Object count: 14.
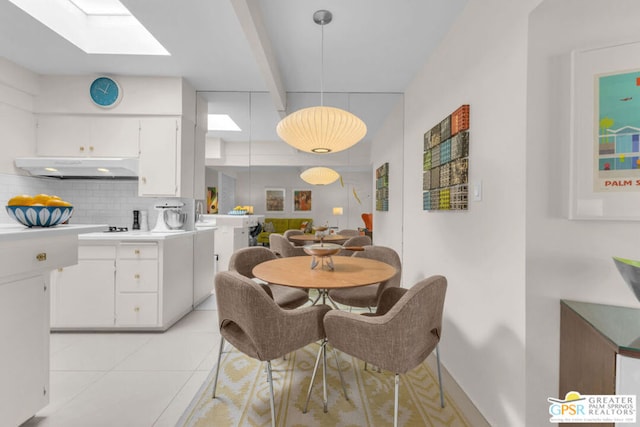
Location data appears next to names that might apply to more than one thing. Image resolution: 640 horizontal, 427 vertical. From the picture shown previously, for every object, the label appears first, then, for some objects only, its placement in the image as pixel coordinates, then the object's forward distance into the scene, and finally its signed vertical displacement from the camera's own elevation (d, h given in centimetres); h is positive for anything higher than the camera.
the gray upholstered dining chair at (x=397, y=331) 131 -59
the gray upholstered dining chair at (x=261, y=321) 139 -58
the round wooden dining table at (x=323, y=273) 160 -41
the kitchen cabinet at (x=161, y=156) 306 +63
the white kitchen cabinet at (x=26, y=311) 134 -53
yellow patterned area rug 161 -123
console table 96 -53
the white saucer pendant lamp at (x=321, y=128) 200 +65
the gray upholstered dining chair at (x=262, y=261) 220 -51
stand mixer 315 -8
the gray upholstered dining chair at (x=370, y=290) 229 -68
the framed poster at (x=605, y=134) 122 +37
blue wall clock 299 +131
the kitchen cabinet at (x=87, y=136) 301 +84
